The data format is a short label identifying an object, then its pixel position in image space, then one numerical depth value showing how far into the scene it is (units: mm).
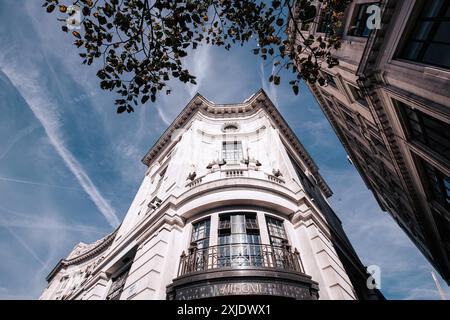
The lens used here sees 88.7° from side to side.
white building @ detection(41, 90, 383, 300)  7855
